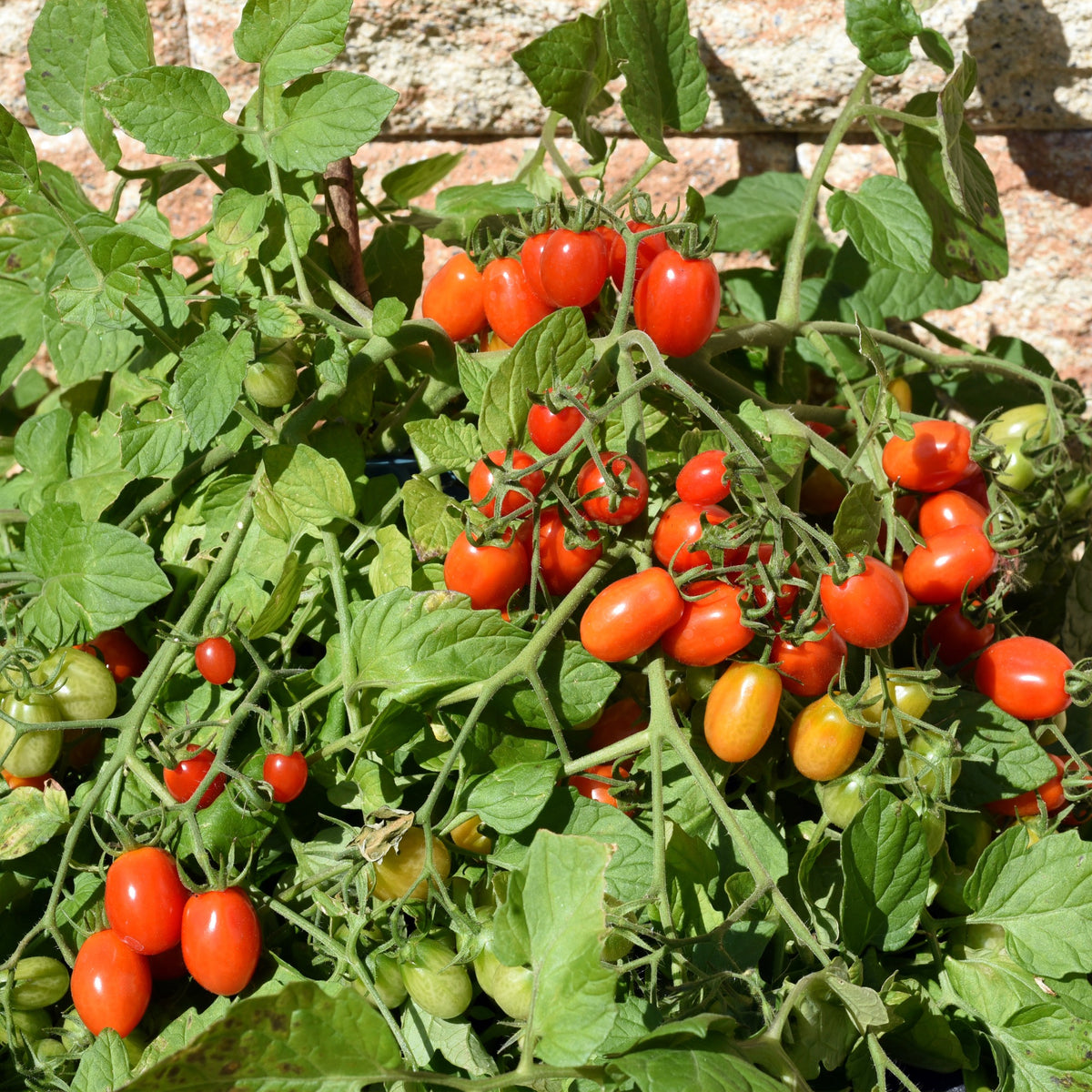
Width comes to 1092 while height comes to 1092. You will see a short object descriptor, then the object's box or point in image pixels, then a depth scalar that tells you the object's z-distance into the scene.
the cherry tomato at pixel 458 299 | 0.89
